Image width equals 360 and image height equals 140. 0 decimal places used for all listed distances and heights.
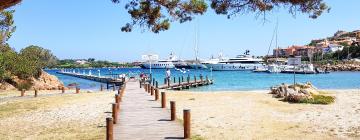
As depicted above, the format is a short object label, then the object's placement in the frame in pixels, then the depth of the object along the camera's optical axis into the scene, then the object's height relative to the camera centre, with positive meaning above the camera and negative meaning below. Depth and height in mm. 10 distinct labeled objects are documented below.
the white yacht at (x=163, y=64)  180250 +177
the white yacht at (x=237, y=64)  160750 -85
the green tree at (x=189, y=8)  14406 +1700
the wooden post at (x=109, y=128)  14289 -1836
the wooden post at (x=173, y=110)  19188 -1792
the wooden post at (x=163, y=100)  23891 -1742
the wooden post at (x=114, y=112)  18703 -1825
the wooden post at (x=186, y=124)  15156 -1858
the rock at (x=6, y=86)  52000 -2195
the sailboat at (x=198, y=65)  169125 -344
